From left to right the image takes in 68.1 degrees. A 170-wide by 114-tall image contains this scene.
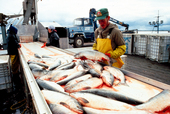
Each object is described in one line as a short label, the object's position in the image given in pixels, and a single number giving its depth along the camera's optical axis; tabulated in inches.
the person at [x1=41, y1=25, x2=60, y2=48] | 249.2
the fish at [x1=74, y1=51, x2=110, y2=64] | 93.6
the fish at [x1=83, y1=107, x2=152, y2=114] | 41.5
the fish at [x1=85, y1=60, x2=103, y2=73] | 82.6
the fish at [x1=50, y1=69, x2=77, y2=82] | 76.2
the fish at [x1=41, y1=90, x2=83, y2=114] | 46.5
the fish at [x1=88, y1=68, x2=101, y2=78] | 73.4
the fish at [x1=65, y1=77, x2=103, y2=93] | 60.6
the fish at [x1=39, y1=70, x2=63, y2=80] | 79.7
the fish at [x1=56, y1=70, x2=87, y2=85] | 71.8
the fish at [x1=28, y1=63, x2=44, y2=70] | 96.5
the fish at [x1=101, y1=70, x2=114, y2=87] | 65.2
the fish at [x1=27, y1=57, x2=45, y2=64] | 118.2
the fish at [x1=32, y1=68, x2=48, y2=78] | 85.6
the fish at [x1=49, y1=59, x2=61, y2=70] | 97.9
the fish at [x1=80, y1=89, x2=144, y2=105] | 49.8
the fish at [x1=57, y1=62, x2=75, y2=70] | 94.6
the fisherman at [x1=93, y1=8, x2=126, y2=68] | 98.8
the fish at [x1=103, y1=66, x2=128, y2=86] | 70.1
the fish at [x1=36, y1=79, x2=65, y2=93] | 62.7
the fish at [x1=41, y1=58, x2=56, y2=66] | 117.0
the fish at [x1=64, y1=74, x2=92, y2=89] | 66.3
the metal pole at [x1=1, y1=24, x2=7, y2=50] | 331.9
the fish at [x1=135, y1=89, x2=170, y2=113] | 44.1
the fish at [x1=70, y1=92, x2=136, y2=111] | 45.6
